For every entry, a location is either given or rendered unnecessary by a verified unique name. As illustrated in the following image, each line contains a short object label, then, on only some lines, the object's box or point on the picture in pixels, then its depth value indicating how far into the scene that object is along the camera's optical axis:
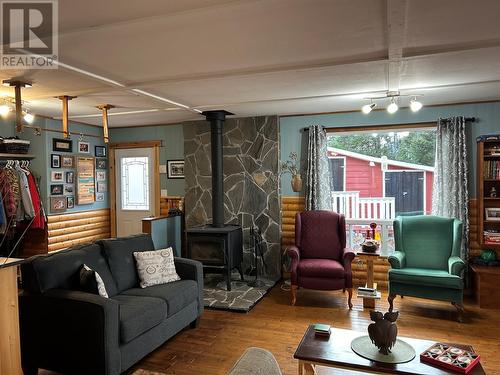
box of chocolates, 2.17
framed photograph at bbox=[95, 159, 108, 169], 6.29
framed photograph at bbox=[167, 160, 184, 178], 6.09
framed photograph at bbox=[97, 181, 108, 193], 6.30
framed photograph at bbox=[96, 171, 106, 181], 6.28
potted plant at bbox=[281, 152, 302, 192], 5.32
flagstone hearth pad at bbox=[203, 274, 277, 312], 4.29
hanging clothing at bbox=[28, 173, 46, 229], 5.04
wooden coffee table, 2.19
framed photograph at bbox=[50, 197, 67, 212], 5.39
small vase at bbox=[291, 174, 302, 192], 5.29
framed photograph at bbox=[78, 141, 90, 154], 5.92
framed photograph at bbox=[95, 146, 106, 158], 6.28
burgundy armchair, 4.28
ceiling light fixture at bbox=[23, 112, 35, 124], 3.85
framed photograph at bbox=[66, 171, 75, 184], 5.68
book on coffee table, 2.64
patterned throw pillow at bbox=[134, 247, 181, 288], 3.59
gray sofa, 2.57
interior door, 6.34
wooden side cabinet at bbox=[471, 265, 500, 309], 4.18
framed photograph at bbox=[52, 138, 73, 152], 5.45
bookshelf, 4.38
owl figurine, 2.33
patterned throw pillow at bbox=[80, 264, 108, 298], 2.90
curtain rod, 4.63
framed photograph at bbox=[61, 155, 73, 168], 5.59
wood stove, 4.89
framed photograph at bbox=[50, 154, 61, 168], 5.41
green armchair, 3.89
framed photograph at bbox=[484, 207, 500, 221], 4.42
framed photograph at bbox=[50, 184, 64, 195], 5.40
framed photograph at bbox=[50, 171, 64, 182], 5.42
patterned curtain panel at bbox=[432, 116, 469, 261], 4.60
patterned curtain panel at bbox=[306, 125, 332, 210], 5.21
